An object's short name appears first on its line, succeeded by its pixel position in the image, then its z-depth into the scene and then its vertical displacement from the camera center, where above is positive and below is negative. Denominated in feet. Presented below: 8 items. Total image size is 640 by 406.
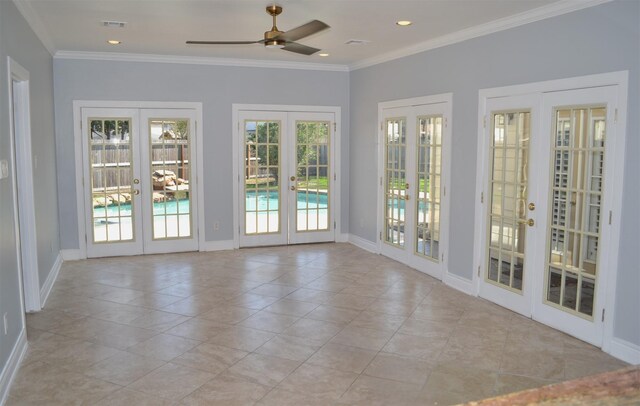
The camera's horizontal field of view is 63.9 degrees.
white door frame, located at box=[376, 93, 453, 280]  18.29 -0.14
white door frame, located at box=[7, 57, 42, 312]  14.37 -1.04
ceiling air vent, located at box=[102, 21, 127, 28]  16.11 +4.21
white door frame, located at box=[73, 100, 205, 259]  21.76 +0.38
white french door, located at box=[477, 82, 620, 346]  12.57 -1.30
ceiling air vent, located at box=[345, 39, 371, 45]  18.75 +4.29
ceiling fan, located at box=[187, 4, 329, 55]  12.46 +3.11
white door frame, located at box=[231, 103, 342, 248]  23.88 +0.47
